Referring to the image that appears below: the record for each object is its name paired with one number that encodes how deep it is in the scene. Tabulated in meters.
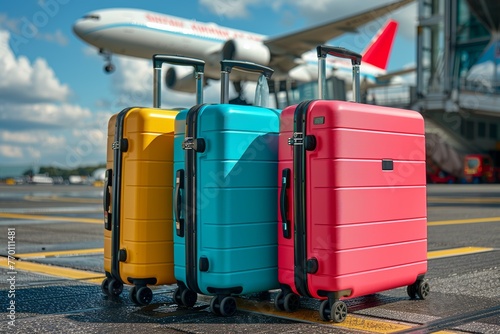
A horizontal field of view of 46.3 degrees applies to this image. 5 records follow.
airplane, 24.58
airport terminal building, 46.38
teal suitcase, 3.43
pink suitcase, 3.33
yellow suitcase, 3.72
